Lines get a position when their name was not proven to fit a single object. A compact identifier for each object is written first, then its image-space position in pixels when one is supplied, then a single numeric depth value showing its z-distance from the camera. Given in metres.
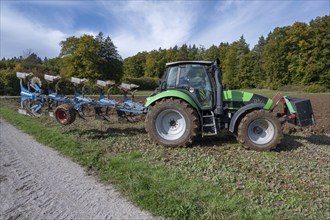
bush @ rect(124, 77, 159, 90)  49.03
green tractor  7.27
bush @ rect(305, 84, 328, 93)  44.72
